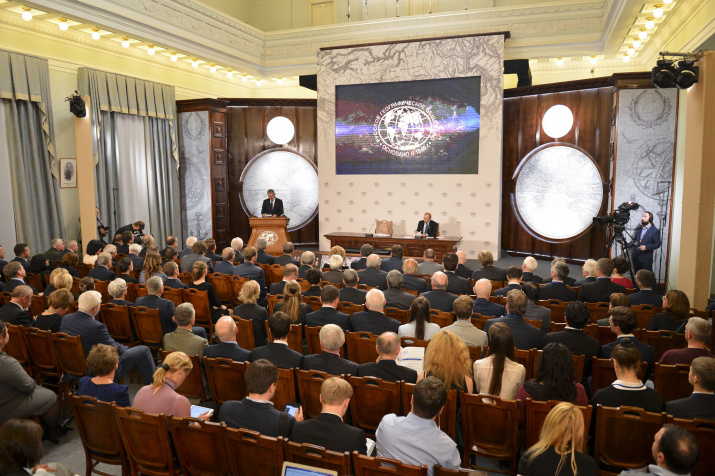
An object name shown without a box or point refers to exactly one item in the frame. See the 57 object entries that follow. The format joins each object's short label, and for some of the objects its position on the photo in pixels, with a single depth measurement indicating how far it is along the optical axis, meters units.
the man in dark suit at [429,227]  11.20
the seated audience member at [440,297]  5.54
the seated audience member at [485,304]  5.38
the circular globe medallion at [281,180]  14.80
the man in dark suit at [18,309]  4.92
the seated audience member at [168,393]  3.20
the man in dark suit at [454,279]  6.59
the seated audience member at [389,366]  3.65
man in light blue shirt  2.73
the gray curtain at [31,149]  9.80
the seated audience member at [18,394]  3.56
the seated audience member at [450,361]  3.58
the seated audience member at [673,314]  4.81
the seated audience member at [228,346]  4.02
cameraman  8.91
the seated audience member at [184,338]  4.36
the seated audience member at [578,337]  4.15
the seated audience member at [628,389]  3.22
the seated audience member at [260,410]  3.00
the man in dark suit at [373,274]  6.87
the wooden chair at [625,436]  3.02
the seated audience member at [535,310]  5.08
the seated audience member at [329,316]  4.98
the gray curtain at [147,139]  11.56
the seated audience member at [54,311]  4.77
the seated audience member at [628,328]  4.12
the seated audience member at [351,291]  5.87
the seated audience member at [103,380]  3.38
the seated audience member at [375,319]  4.87
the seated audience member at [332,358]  3.80
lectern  11.88
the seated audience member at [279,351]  3.93
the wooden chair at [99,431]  3.19
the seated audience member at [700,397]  3.12
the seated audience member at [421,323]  4.57
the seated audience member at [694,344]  3.96
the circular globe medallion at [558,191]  11.62
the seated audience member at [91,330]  4.39
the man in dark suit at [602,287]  5.96
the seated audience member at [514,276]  5.97
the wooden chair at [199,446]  2.94
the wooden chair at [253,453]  2.74
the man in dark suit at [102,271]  6.78
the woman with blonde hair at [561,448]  2.43
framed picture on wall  10.97
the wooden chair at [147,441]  3.01
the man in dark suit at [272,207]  12.84
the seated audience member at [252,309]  5.24
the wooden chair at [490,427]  3.25
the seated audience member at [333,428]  2.80
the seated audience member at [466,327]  4.40
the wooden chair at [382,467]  2.41
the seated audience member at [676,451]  2.36
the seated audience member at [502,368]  3.67
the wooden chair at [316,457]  2.57
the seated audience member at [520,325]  4.48
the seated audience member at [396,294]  5.67
